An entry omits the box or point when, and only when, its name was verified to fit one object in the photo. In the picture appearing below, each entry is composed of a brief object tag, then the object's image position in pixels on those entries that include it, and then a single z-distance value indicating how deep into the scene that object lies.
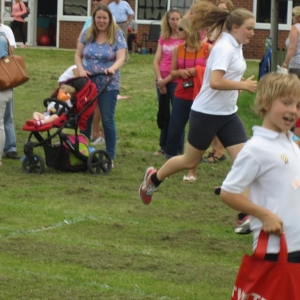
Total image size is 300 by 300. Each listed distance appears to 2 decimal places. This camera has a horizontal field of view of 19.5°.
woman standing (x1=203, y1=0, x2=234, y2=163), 11.59
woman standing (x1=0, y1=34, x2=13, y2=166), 10.41
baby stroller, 10.11
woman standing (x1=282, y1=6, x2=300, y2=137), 12.91
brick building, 29.94
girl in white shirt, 7.39
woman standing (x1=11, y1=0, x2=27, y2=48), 29.00
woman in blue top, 10.55
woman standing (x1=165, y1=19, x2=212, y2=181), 10.25
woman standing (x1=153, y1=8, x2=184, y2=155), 11.17
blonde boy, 3.97
